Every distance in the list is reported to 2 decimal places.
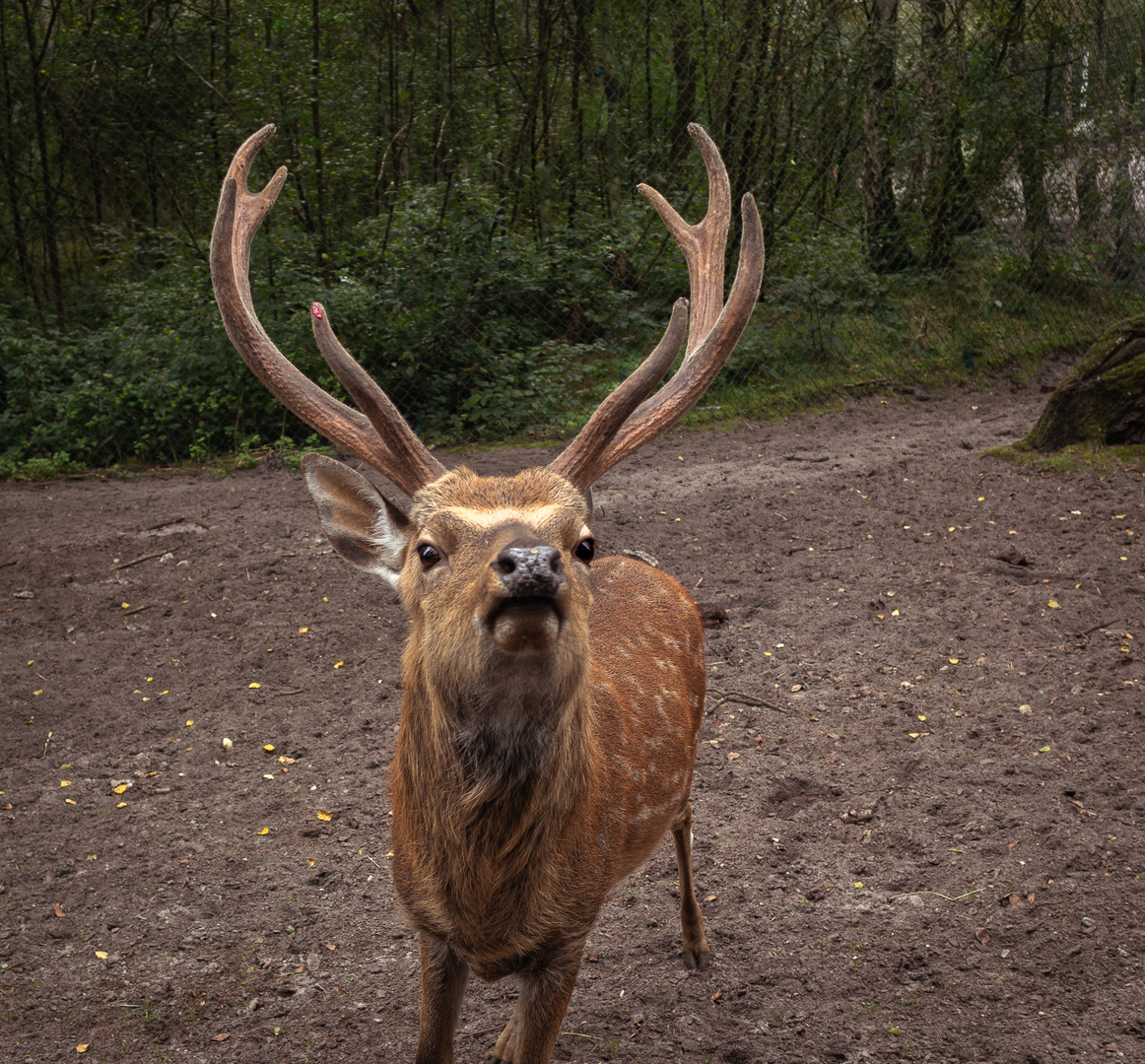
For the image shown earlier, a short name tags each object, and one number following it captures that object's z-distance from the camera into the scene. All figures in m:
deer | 2.12
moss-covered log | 6.86
